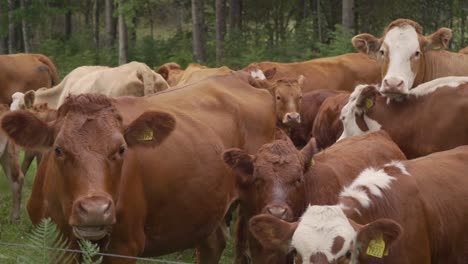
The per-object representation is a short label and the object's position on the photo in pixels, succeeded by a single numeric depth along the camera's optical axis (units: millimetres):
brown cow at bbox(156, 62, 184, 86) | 15397
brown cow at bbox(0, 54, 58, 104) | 17859
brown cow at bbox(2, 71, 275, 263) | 5695
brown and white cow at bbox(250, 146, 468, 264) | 5332
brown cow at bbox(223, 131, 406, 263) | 6848
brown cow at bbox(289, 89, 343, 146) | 13320
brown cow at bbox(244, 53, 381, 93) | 14945
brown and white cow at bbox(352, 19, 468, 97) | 9820
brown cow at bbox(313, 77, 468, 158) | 9008
